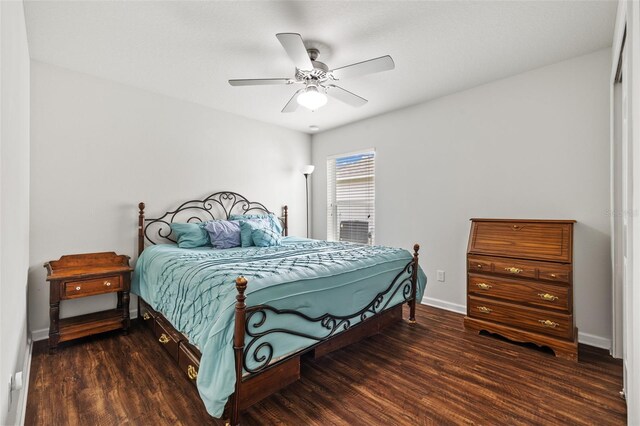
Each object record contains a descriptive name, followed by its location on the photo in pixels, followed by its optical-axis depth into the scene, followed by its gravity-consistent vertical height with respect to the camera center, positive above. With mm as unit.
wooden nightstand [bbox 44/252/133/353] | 2488 -661
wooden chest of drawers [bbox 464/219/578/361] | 2424 -606
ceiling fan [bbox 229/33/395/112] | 1979 +1110
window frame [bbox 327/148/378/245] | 4957 +196
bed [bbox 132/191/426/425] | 1609 -648
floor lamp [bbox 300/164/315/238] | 4785 +723
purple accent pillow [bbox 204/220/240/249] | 3326 -230
